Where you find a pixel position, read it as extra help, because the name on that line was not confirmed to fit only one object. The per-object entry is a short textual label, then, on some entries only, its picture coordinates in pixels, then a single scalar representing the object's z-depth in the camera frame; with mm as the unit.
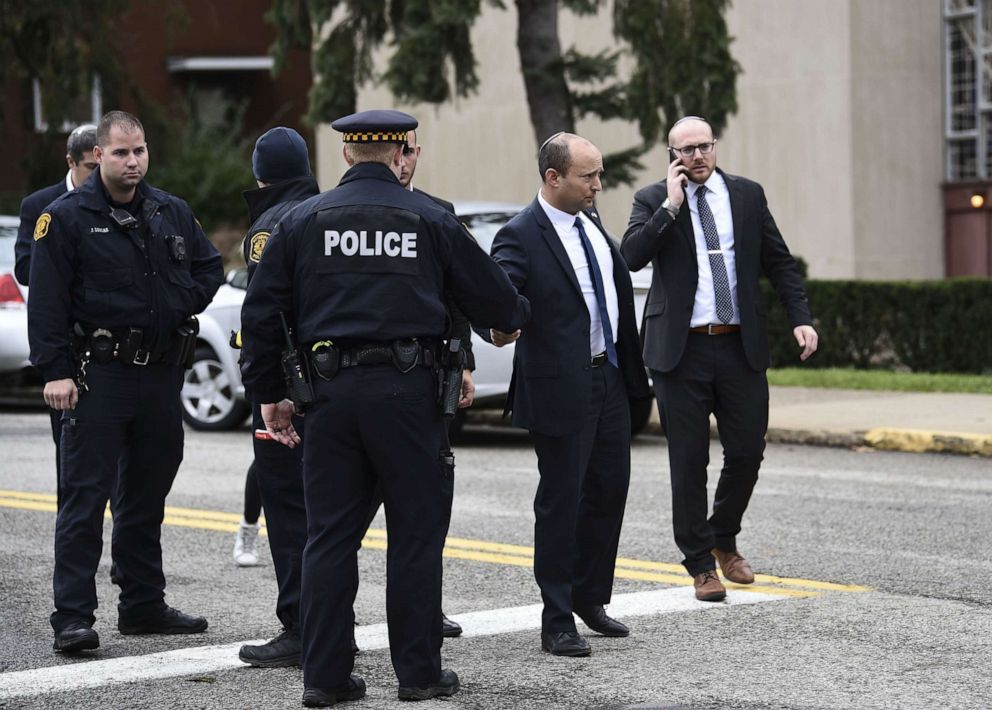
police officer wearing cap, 10828
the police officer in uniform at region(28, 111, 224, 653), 12937
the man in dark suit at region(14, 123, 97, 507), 14867
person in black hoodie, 12344
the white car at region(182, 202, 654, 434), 25859
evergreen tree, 36375
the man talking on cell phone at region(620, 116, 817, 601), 14711
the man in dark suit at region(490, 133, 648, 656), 12750
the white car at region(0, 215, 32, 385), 30859
